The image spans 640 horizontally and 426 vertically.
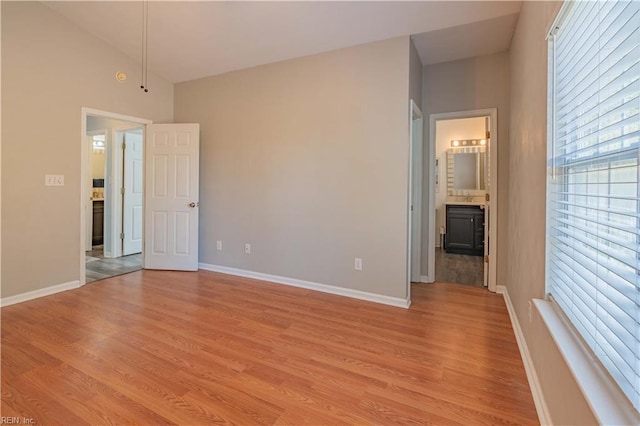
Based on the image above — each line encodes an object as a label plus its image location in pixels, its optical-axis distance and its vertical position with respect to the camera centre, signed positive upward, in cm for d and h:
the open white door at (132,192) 514 +21
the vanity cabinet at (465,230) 541 -38
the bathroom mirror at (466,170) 592 +73
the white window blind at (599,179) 87 +11
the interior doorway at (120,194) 504 +17
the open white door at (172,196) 429 +12
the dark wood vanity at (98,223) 580 -36
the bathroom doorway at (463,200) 359 +13
